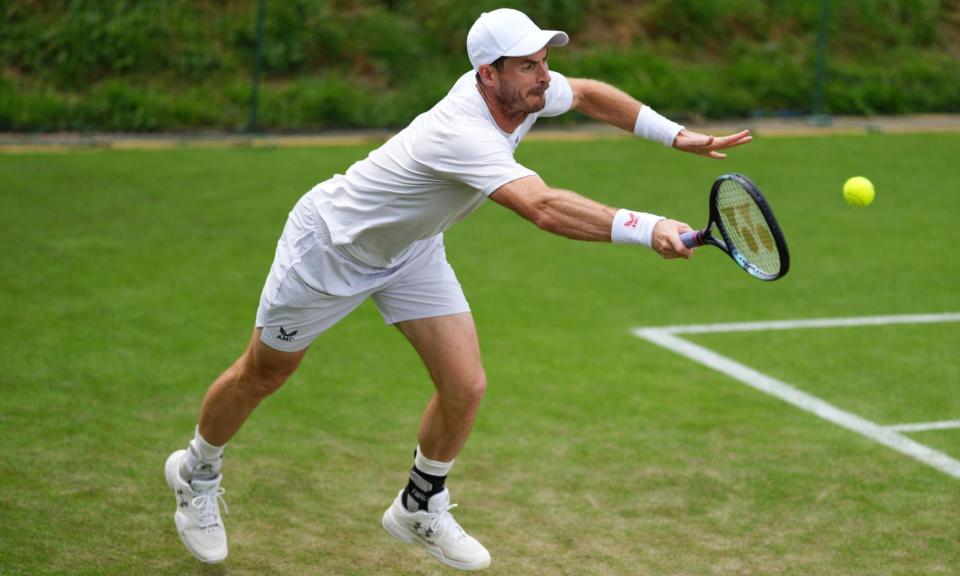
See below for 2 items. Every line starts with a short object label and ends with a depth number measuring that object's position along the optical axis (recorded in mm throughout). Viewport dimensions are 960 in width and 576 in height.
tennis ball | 11859
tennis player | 9859
